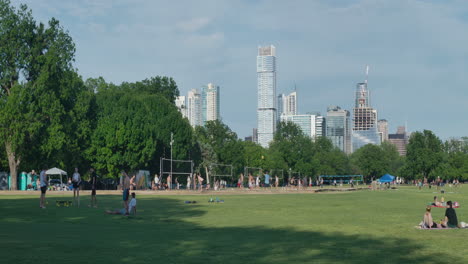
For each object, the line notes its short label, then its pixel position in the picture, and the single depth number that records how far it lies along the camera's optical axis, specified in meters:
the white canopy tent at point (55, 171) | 72.34
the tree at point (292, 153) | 156.56
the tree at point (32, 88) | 68.44
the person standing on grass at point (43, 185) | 31.95
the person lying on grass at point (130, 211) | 29.38
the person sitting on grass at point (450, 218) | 24.80
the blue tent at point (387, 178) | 115.34
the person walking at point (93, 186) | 34.43
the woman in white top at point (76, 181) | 36.16
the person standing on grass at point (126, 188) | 29.24
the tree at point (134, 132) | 83.12
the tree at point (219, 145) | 130.06
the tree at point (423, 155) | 172.00
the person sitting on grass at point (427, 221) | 24.14
